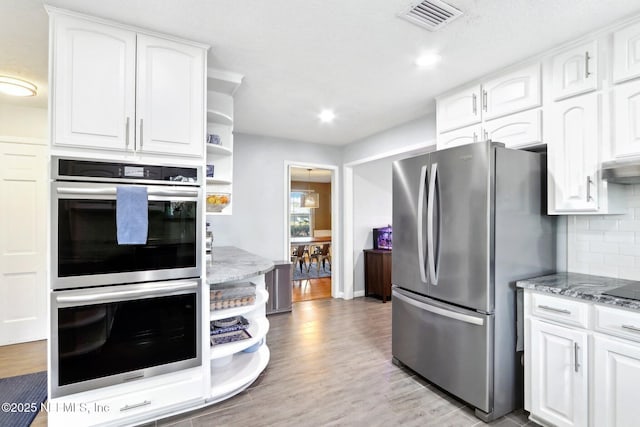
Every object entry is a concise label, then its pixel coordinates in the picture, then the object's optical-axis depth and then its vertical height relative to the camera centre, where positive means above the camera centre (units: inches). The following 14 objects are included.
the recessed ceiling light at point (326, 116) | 139.5 +46.7
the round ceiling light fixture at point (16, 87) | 106.6 +45.8
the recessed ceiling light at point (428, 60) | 90.2 +46.7
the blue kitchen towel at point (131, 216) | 72.0 -0.1
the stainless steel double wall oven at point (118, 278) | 69.1 -14.9
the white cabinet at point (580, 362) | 63.4 -32.9
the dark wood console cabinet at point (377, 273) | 195.8 -37.2
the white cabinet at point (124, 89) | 69.7 +30.7
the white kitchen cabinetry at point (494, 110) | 91.0 +34.9
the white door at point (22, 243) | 129.0 -11.4
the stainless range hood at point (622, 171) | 68.7 +10.4
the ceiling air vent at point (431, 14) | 68.7 +46.7
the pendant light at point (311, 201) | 307.1 +14.9
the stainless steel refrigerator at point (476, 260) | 80.7 -12.3
